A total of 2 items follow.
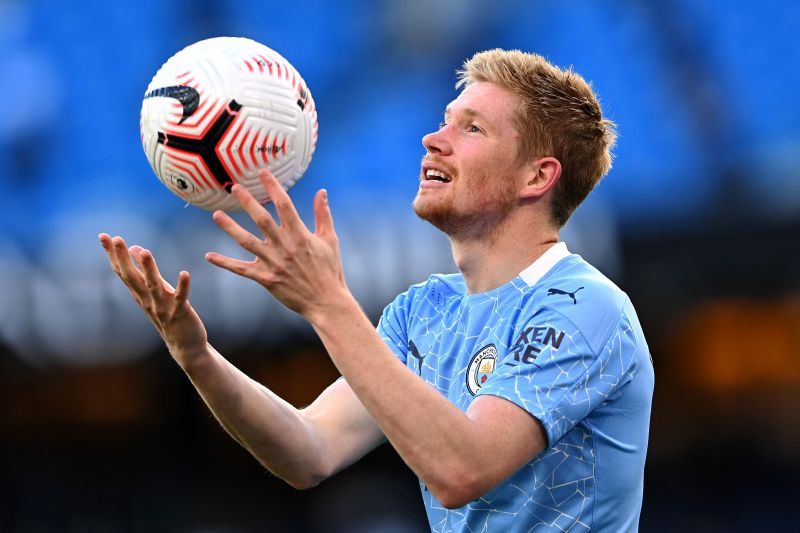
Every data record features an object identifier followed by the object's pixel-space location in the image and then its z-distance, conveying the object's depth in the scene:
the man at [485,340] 6.23
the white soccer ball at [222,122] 7.04
